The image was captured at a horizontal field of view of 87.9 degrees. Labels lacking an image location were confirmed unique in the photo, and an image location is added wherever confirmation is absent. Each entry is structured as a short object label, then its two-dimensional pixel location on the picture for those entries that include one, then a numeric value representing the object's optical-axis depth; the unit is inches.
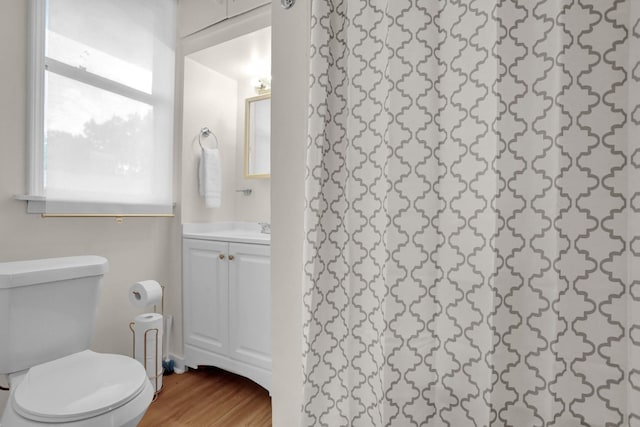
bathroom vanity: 69.5
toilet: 38.0
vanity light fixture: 91.6
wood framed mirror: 92.4
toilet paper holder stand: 69.9
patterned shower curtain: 27.4
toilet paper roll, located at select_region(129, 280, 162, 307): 67.7
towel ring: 88.0
